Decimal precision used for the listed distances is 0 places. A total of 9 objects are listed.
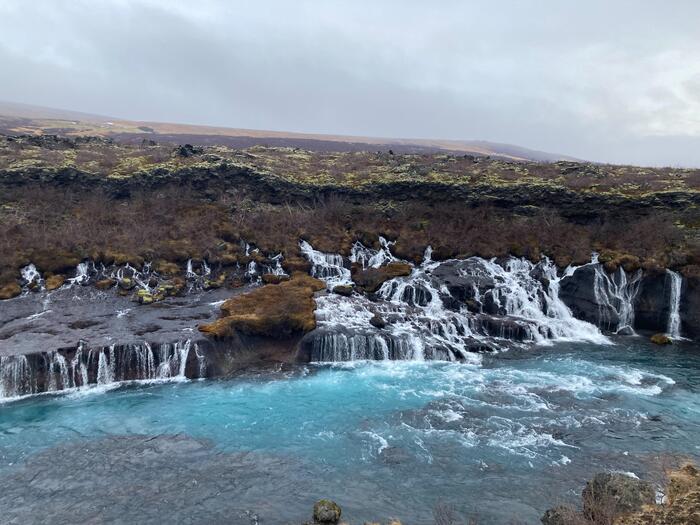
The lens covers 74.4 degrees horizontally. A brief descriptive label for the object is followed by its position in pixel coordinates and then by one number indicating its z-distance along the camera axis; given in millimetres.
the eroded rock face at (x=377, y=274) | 39469
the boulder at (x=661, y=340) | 32906
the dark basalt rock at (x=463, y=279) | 37812
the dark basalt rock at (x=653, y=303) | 35875
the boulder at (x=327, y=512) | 14797
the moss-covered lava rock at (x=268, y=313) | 30484
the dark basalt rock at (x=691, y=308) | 34281
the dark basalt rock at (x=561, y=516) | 13047
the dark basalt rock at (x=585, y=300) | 36219
